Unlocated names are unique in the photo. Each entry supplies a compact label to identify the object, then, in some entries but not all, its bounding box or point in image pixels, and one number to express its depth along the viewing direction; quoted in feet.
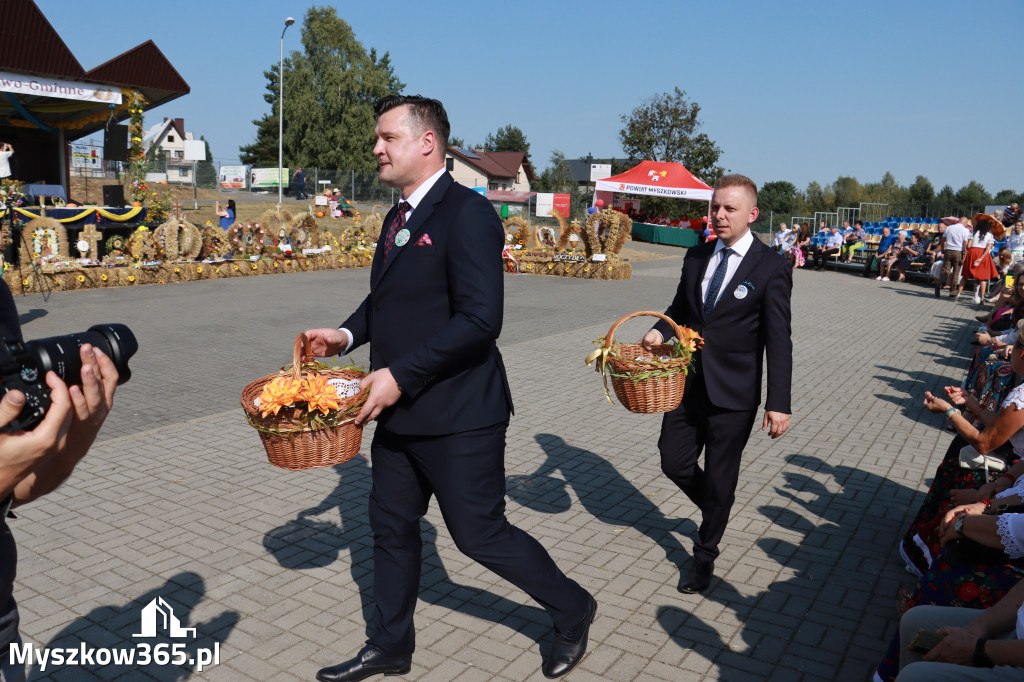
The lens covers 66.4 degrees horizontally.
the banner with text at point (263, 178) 144.05
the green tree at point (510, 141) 308.40
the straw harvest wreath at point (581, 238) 68.13
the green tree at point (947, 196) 166.71
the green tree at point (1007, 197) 132.14
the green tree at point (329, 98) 201.46
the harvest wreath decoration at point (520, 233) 72.13
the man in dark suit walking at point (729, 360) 12.62
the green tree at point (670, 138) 166.30
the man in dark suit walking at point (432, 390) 9.20
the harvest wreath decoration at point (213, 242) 58.03
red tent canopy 90.79
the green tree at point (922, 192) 172.96
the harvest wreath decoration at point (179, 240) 54.70
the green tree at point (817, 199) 189.47
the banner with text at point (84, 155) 111.86
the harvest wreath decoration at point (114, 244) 55.57
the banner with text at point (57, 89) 60.29
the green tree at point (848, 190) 227.92
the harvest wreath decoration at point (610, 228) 67.65
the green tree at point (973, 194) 159.22
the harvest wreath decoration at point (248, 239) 61.05
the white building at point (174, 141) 153.79
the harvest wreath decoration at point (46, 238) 48.24
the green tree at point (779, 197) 206.12
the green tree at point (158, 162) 125.74
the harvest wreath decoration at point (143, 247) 53.72
